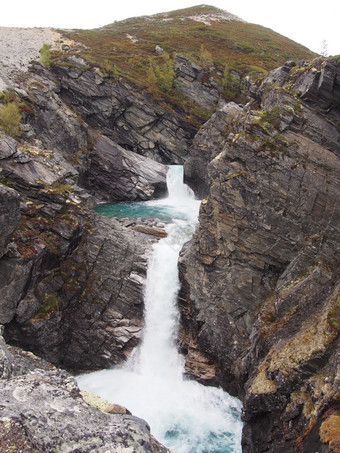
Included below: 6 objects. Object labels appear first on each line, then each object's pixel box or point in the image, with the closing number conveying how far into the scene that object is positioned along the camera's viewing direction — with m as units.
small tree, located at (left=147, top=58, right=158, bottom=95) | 64.00
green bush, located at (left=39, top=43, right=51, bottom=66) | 61.25
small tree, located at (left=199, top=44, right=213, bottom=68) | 73.87
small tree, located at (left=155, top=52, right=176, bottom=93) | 67.12
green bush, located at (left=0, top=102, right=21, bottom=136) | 39.41
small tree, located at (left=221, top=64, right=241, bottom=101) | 68.56
